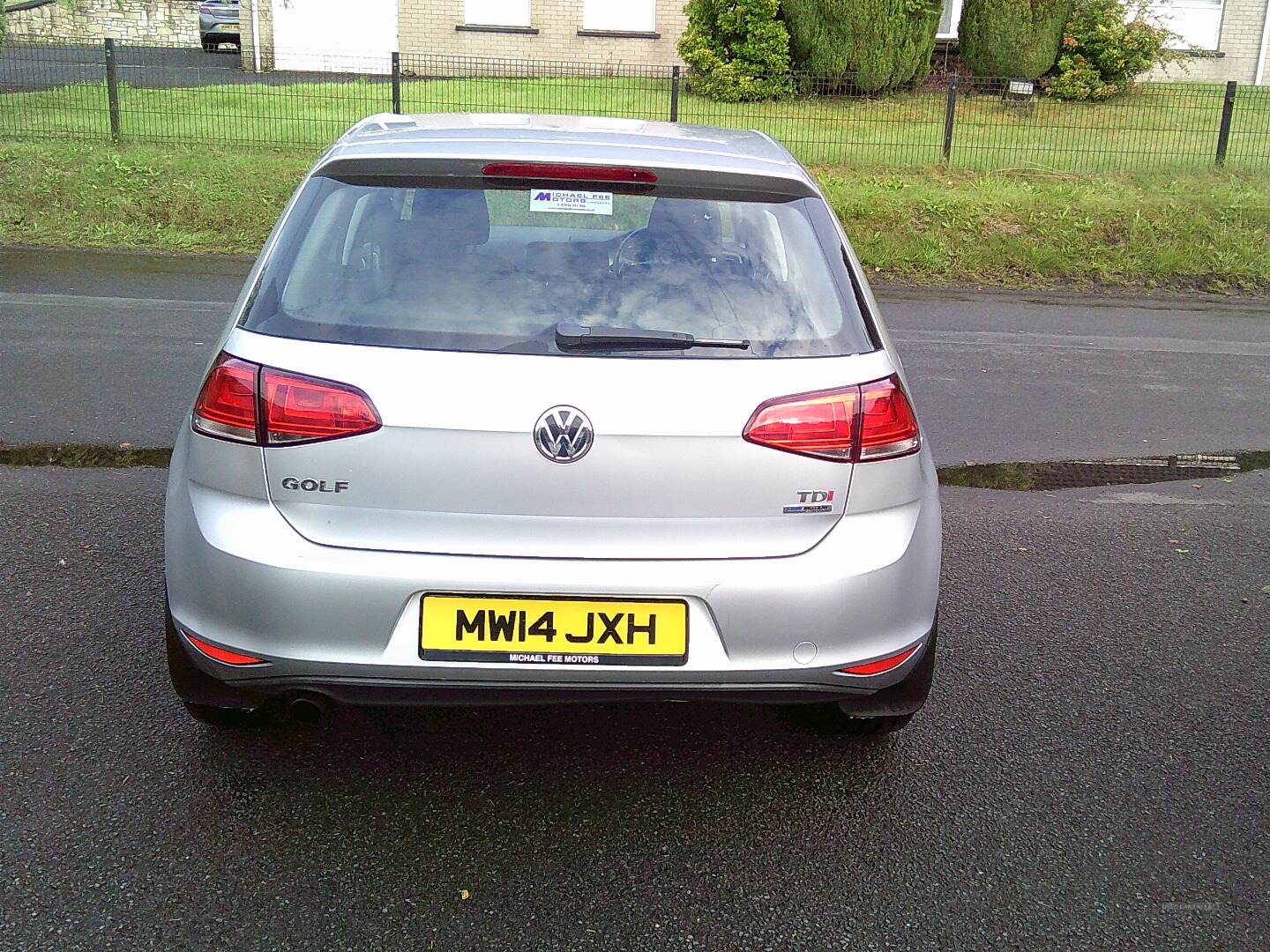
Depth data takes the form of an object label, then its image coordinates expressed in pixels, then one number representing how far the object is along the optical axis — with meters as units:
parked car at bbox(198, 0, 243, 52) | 29.98
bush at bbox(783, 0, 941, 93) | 18.73
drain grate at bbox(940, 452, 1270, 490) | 6.13
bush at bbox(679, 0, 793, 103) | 18.50
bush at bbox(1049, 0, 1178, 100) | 19.69
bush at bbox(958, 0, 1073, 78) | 19.91
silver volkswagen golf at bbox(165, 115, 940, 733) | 2.79
